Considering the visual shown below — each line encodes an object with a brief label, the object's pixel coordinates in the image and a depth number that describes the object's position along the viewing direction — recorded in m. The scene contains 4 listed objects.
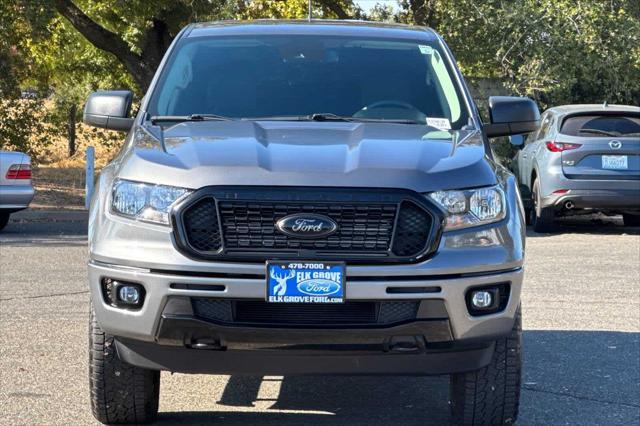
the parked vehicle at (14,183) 15.88
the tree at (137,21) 22.36
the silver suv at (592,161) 15.80
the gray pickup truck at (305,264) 4.96
